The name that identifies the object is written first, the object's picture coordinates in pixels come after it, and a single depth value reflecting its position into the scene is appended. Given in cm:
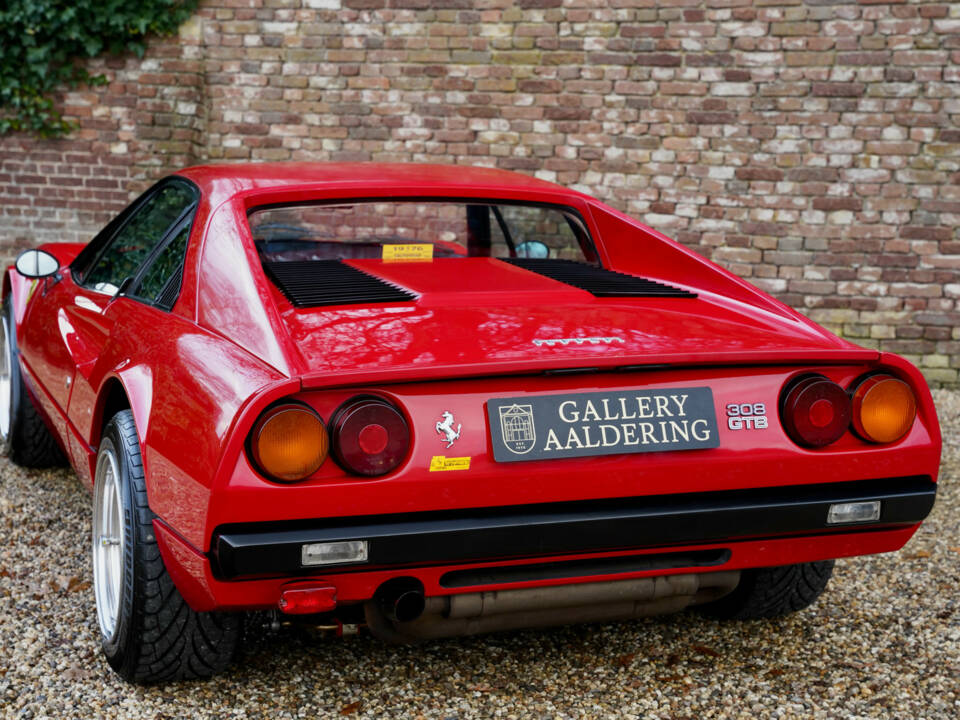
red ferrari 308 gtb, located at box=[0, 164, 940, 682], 194
